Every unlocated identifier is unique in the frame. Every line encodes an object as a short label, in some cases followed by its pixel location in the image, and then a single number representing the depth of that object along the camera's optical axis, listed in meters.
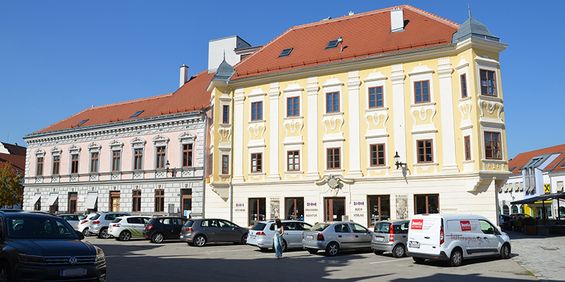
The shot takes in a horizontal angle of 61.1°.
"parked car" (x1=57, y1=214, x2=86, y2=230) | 33.34
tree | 57.09
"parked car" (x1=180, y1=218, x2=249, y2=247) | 25.84
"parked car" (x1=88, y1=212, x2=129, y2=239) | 31.30
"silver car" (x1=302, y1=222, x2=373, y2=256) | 20.73
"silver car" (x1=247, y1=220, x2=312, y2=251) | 22.22
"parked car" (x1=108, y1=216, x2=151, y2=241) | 29.52
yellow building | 26.56
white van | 17.06
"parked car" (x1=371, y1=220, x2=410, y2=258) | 19.98
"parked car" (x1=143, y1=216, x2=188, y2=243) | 27.81
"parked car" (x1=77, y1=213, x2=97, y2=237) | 31.98
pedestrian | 19.47
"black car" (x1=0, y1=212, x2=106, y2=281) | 9.61
